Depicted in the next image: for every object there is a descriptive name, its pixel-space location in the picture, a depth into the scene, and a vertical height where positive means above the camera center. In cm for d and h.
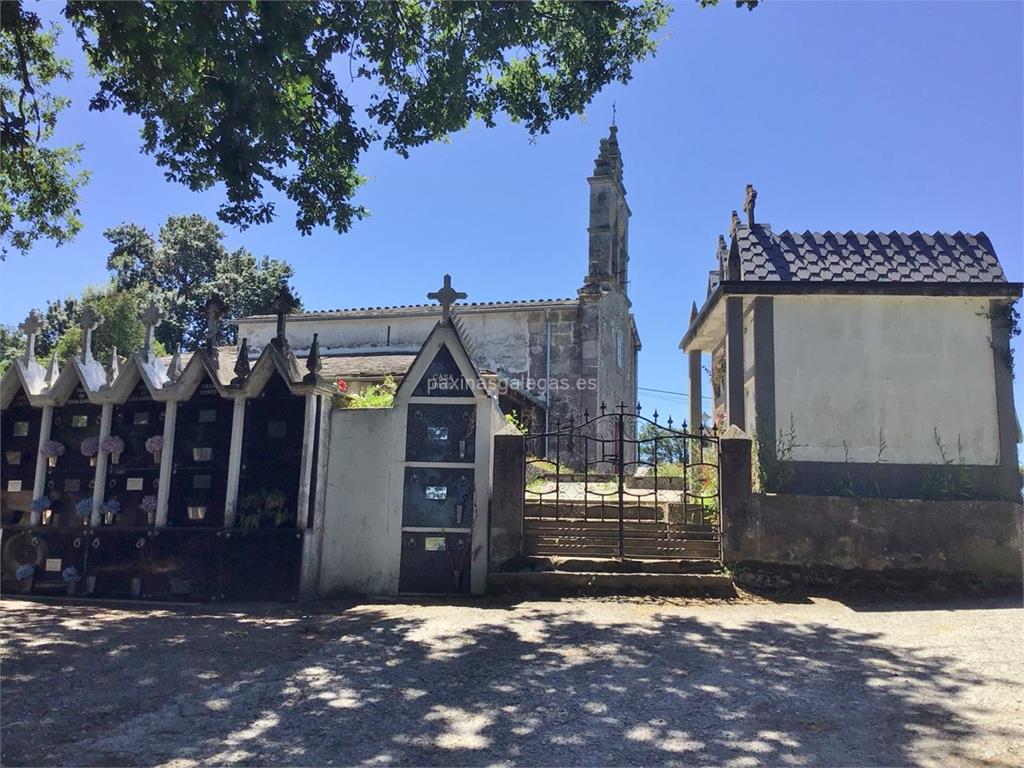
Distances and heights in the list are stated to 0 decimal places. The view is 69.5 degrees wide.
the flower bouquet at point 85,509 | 954 -35
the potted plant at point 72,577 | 944 -121
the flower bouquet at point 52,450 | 997 +42
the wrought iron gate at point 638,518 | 920 -30
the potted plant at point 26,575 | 959 -122
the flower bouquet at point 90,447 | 974 +46
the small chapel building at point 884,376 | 979 +169
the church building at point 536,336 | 2292 +496
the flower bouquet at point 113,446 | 965 +48
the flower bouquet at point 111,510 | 949 -35
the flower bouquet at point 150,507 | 935 -29
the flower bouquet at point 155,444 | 945 +50
